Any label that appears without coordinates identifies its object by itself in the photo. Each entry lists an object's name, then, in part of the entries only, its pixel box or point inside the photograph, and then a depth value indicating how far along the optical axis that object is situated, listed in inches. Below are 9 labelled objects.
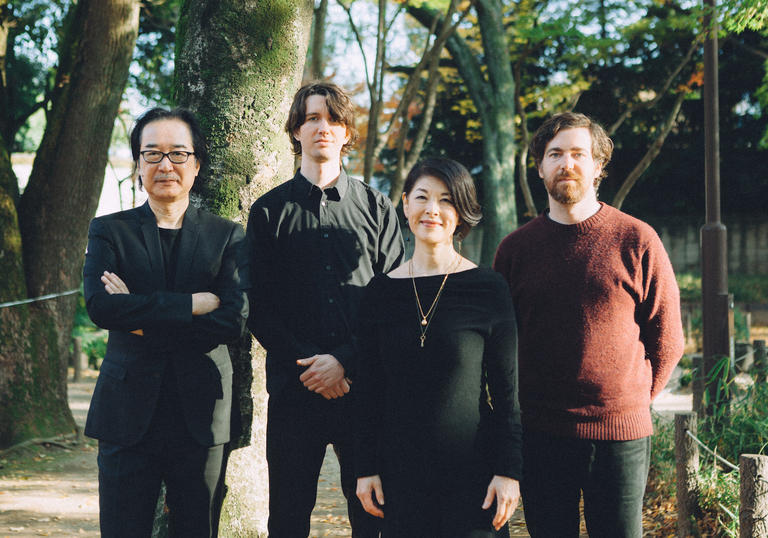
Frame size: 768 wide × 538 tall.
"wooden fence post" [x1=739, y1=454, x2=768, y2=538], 143.1
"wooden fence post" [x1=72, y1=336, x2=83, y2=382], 573.9
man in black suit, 119.6
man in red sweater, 123.1
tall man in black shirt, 133.3
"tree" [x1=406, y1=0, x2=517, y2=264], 558.3
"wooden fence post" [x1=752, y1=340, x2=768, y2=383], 387.9
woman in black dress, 108.3
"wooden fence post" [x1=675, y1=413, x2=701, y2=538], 190.2
